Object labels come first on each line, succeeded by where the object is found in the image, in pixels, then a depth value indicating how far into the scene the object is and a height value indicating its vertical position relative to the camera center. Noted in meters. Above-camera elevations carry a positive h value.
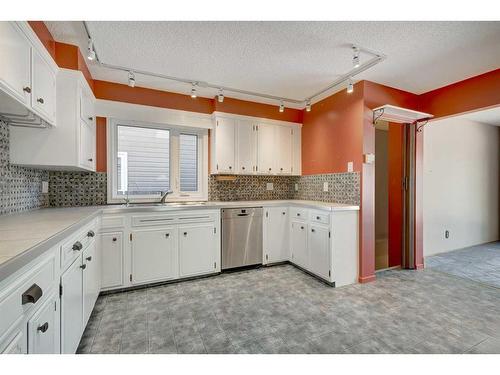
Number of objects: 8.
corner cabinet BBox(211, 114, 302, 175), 3.40 +0.67
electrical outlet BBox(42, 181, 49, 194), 2.51 +0.00
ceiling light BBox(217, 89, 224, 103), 3.05 +1.25
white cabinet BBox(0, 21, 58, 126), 1.33 +0.78
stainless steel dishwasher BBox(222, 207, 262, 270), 3.06 -0.69
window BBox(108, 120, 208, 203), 3.04 +0.37
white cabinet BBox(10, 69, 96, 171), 1.97 +0.45
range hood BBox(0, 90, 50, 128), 1.48 +0.56
